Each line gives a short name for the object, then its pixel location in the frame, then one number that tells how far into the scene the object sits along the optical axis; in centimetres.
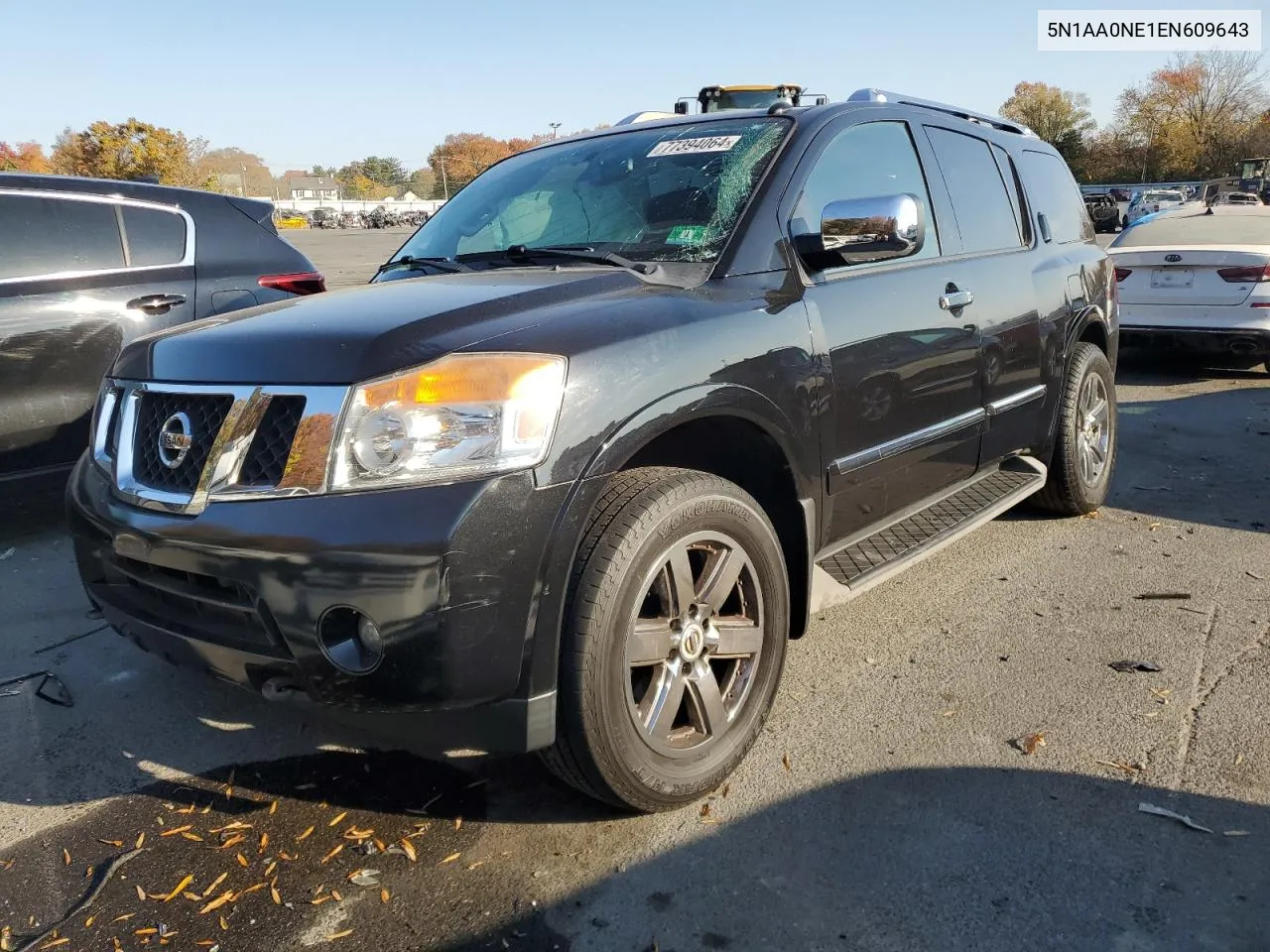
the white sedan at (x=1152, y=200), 3328
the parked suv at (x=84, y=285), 446
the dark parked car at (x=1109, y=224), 3086
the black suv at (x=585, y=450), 212
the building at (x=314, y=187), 14250
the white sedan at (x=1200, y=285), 833
